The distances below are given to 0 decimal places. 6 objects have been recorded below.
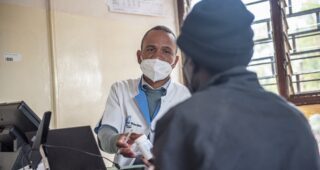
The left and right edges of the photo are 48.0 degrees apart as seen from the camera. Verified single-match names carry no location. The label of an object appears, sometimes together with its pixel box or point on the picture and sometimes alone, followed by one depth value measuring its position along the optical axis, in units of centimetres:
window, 262
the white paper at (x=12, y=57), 222
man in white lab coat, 162
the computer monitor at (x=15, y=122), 135
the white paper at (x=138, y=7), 284
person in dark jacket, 65
